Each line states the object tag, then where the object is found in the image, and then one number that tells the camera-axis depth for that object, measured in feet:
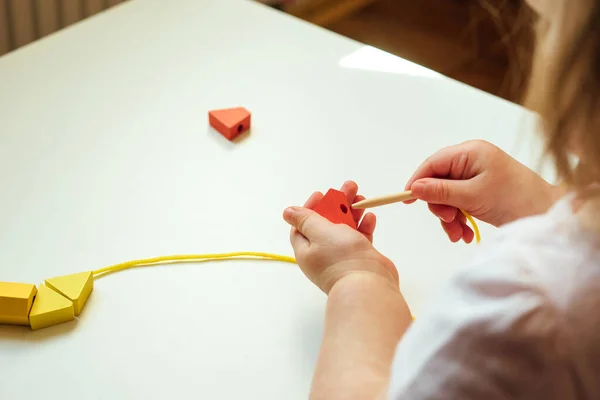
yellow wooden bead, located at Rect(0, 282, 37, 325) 1.77
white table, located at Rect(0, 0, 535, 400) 1.77
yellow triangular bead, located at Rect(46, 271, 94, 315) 1.82
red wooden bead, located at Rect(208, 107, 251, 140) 2.46
